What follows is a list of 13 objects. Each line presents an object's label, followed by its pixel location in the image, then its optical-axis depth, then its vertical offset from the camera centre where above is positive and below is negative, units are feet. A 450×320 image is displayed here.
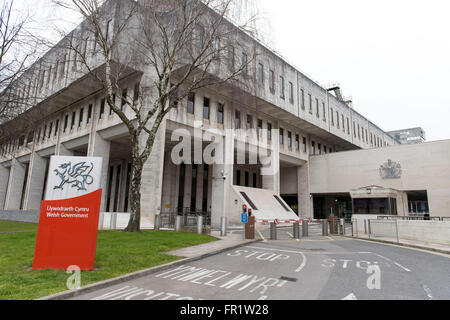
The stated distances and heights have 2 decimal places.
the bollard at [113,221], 57.77 -3.04
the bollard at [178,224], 54.55 -3.19
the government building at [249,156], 82.64 +21.95
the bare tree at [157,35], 44.09 +28.97
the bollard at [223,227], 51.93 -3.43
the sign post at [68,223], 21.89 -1.35
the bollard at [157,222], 58.01 -3.05
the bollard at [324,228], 59.32 -3.71
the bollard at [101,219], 56.27 -2.60
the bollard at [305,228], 57.11 -3.66
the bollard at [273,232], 50.42 -4.11
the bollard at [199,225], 52.32 -3.15
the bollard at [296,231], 52.82 -3.96
